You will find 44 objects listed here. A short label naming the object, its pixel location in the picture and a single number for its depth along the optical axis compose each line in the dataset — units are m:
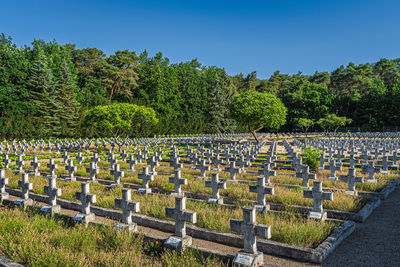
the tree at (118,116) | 25.14
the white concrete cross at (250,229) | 4.42
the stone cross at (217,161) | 15.02
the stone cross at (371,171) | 11.16
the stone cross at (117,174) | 10.62
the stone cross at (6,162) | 14.58
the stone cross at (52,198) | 7.22
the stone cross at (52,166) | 12.36
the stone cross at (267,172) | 10.67
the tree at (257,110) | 32.56
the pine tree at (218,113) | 64.69
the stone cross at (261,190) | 7.40
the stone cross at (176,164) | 13.46
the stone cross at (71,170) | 11.82
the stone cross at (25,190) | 8.09
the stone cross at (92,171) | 11.34
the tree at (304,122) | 60.74
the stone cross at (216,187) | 8.30
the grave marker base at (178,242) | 4.99
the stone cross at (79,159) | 16.25
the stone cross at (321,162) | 14.90
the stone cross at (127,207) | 5.86
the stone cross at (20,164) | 13.30
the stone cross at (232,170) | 11.51
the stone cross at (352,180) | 9.10
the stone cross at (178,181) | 8.80
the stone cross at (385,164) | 14.06
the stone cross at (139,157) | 17.22
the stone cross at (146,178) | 9.71
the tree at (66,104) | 42.03
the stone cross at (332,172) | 11.68
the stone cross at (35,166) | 12.93
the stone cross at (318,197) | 6.76
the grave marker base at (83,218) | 6.28
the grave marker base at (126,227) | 5.61
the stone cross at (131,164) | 13.65
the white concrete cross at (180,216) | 5.12
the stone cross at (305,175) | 9.86
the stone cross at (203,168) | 12.05
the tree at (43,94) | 40.56
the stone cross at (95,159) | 14.29
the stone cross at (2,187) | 8.76
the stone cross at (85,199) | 6.47
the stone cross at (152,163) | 12.68
